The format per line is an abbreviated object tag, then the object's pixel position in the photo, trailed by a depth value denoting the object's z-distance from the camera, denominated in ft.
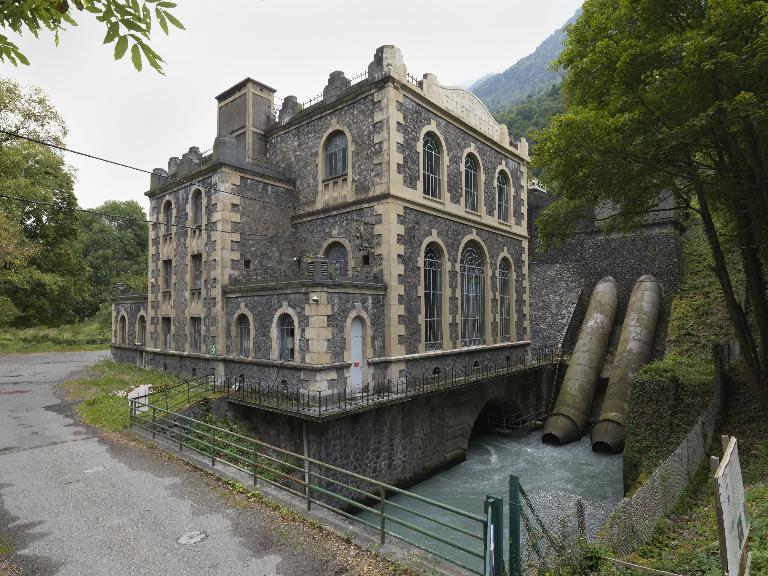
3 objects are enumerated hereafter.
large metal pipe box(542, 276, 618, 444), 63.77
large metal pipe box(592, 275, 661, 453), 58.54
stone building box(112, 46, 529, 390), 51.70
